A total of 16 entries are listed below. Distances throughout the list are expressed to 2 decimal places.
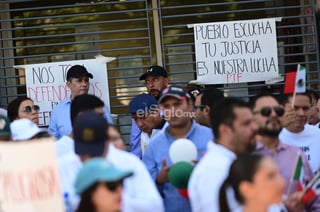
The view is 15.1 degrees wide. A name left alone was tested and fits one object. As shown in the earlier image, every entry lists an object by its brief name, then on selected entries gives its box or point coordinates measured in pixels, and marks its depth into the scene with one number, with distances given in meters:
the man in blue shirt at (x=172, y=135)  9.45
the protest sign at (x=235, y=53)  14.49
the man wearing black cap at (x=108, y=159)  7.45
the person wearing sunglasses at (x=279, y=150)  8.50
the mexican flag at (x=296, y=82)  10.09
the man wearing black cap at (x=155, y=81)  13.47
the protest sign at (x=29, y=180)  6.58
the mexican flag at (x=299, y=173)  8.64
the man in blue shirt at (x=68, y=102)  12.94
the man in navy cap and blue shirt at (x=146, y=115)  11.54
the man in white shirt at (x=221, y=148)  7.70
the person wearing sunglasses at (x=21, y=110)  11.70
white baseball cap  9.95
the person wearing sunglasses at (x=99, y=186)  6.59
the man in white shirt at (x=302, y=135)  10.71
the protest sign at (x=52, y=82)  14.39
